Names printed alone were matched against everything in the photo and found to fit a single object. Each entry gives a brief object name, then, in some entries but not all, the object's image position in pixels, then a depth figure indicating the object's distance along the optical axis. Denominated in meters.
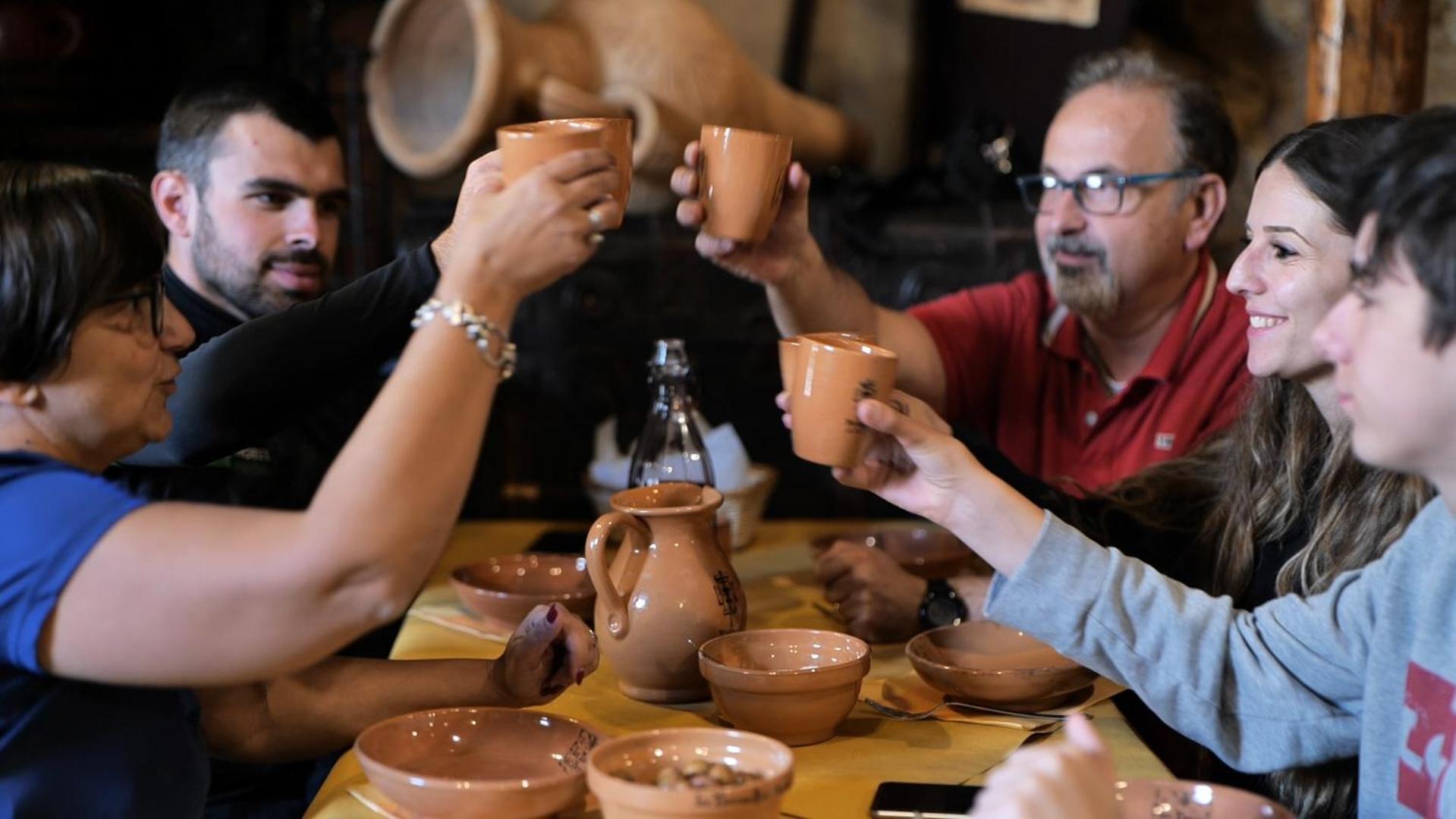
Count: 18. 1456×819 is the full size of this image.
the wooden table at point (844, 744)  1.44
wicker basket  2.53
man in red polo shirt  2.56
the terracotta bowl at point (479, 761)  1.27
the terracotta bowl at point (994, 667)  1.66
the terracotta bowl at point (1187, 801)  1.23
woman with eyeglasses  1.14
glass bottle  2.21
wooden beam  2.85
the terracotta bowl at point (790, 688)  1.51
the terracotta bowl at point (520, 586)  1.97
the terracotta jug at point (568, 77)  3.26
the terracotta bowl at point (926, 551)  2.30
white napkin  2.58
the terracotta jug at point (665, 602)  1.67
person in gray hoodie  1.20
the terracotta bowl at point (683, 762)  1.17
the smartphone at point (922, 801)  1.33
